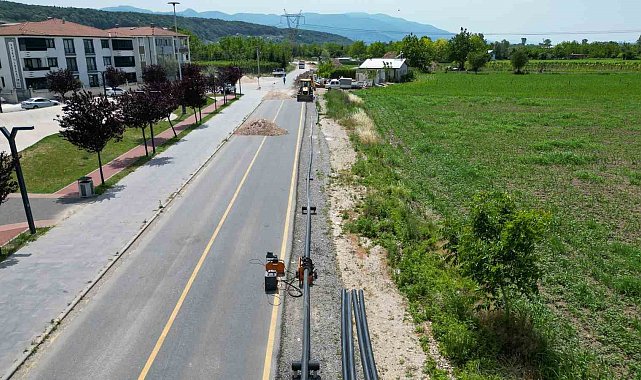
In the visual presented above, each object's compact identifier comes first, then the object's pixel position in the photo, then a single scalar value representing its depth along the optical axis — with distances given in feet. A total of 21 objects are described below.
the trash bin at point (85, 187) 73.92
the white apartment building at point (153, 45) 236.84
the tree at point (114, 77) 197.25
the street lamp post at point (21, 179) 57.36
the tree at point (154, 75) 181.57
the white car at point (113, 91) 190.19
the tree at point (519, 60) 323.98
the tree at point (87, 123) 76.89
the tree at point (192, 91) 135.44
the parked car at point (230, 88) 214.59
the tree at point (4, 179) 54.85
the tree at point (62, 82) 167.94
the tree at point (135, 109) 96.06
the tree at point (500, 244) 36.42
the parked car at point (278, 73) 340.12
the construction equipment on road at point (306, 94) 195.21
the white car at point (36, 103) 158.49
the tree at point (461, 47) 377.09
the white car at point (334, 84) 243.11
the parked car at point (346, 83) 244.87
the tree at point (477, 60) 342.44
